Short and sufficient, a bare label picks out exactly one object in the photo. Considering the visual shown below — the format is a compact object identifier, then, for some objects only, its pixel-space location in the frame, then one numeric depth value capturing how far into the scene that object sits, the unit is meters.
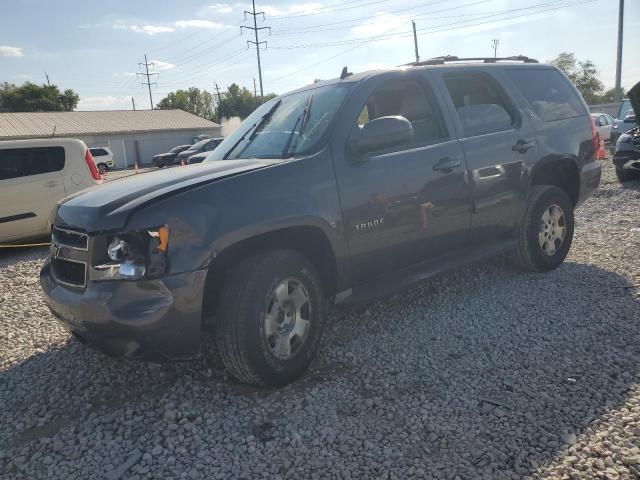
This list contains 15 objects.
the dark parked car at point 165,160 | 32.56
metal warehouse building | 42.41
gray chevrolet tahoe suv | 2.74
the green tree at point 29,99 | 60.88
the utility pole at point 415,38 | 47.41
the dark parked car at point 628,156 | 9.94
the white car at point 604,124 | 20.57
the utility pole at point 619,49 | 32.44
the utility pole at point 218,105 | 74.84
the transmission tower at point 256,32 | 51.22
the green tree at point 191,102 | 84.56
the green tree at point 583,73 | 64.31
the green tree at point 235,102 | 71.82
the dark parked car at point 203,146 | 26.84
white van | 7.94
